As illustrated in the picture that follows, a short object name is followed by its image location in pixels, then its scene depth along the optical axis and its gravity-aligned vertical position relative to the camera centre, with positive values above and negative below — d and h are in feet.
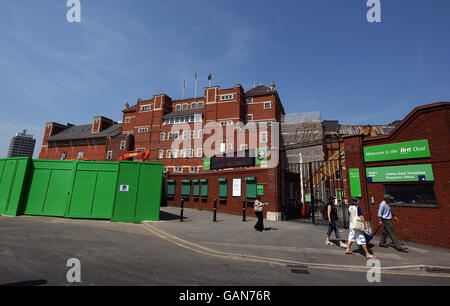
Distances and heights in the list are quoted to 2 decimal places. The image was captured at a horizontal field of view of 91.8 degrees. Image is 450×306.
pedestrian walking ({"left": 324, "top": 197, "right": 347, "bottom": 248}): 26.91 -2.31
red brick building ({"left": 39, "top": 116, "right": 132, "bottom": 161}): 133.41 +33.16
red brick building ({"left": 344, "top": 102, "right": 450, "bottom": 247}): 27.14 +3.82
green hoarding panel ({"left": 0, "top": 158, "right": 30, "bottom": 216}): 39.73 +0.77
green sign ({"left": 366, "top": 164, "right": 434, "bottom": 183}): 28.32 +3.90
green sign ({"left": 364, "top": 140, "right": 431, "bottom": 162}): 28.94 +7.12
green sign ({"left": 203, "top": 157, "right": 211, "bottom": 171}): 72.00 +10.43
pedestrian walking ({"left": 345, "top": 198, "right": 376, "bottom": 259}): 22.53 -2.98
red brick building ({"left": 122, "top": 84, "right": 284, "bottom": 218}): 106.52 +38.55
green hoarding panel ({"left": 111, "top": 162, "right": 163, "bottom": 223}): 39.22 +0.15
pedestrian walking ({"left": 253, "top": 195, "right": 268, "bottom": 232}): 34.94 -2.92
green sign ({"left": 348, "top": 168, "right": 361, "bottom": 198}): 33.86 +2.75
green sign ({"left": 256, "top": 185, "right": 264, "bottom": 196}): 50.57 +1.72
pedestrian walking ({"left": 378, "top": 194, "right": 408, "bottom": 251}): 25.79 -1.92
